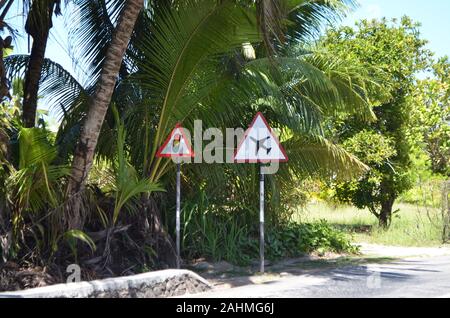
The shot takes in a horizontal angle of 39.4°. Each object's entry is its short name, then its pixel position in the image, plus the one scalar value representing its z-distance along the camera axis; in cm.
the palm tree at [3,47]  922
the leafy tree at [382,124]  1734
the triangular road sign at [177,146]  966
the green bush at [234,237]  1143
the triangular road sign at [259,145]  1031
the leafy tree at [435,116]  2250
